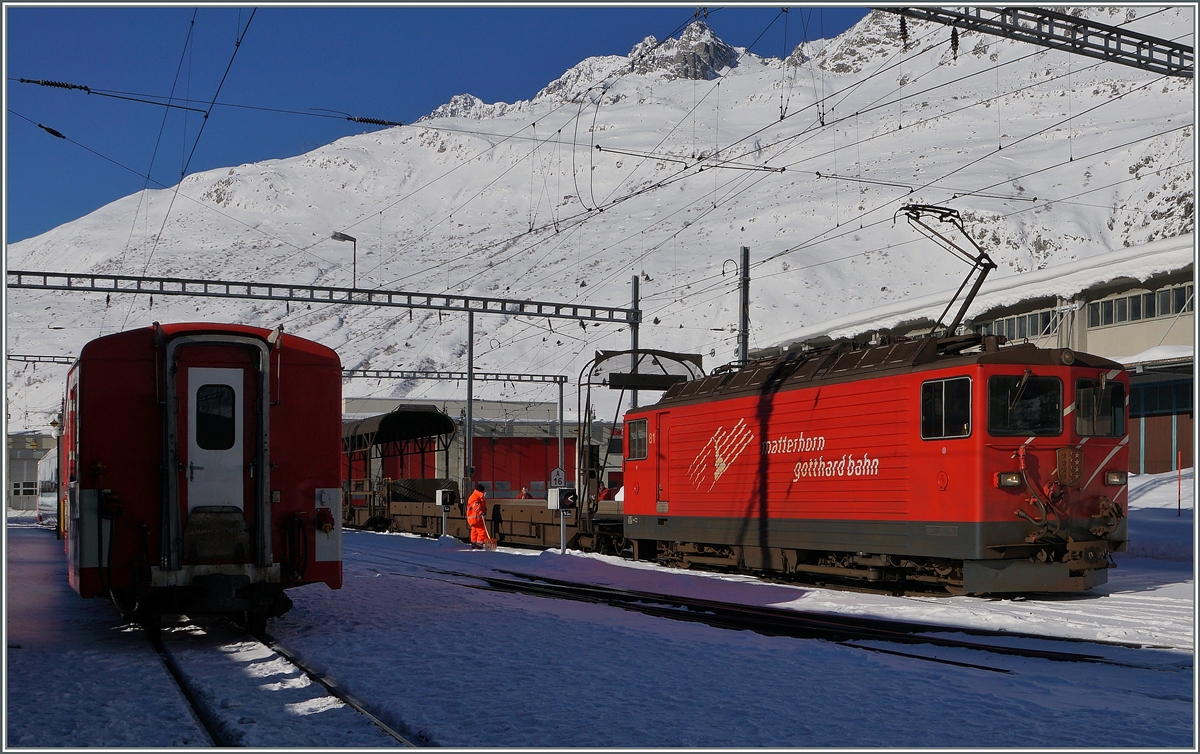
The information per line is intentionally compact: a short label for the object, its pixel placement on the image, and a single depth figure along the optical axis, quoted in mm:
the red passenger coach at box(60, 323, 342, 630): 10219
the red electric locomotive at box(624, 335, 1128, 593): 13773
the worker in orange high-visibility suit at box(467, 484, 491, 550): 25781
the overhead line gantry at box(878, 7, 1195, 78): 14547
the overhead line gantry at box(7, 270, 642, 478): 29391
